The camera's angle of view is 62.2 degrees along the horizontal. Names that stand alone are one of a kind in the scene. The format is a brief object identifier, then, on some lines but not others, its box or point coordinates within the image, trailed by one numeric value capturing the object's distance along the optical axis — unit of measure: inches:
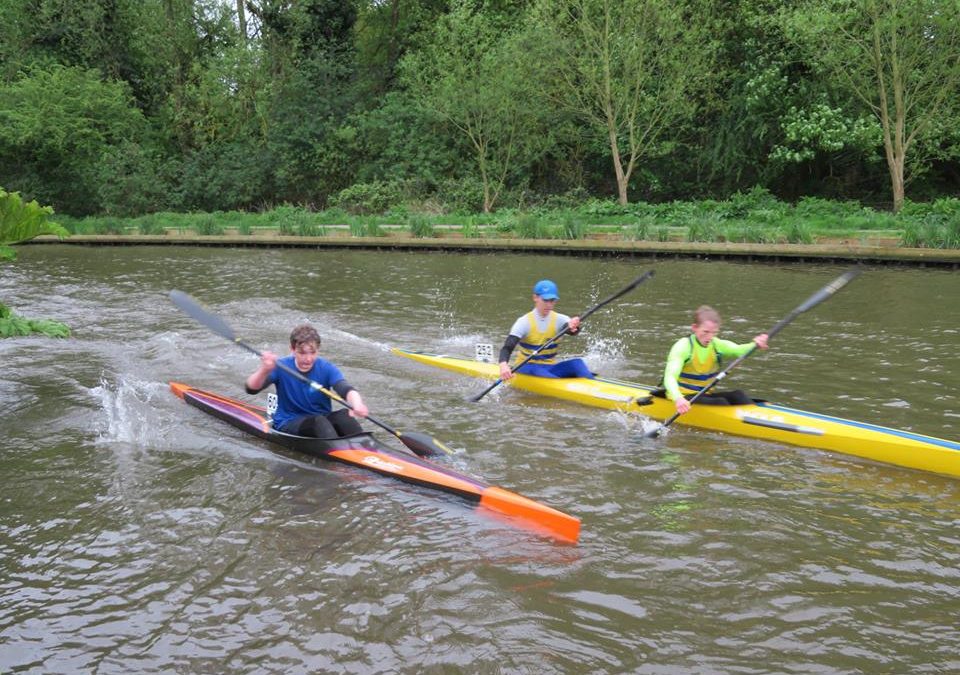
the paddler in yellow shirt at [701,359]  294.4
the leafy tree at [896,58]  791.1
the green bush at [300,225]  1001.6
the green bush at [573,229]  831.7
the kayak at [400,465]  217.6
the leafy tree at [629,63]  984.9
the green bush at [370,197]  1216.8
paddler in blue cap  355.9
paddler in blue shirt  265.6
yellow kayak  257.0
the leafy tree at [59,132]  1243.8
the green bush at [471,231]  909.2
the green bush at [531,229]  866.1
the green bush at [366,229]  948.6
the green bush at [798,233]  703.7
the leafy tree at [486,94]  1088.2
